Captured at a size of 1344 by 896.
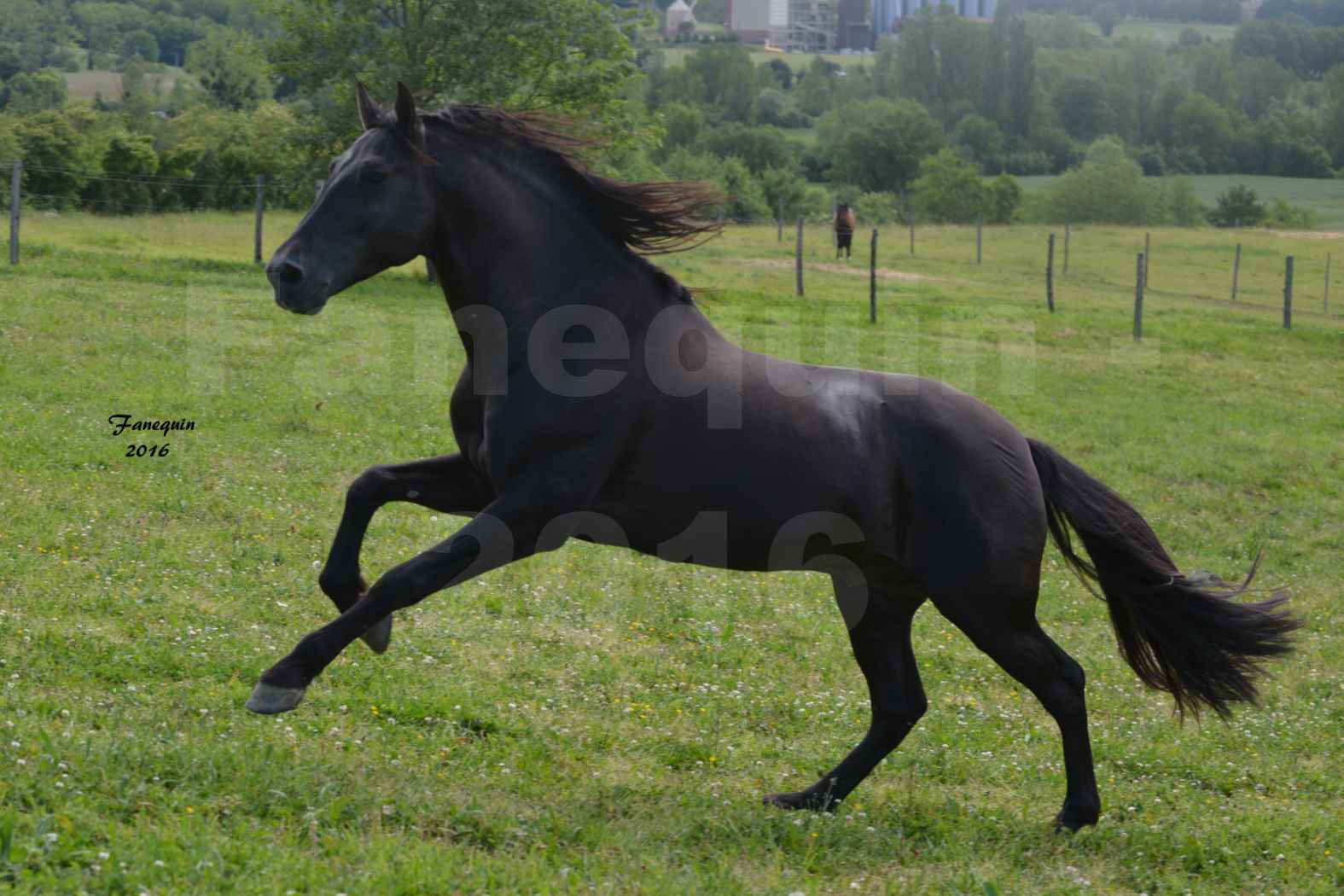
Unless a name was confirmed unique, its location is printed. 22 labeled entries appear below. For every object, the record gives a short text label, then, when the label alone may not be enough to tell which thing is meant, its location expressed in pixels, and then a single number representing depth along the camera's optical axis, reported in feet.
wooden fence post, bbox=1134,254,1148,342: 86.63
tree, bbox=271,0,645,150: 89.81
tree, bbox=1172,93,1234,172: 387.34
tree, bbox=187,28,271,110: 241.35
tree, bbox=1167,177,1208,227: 267.80
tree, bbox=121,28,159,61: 467.11
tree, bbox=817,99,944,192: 298.76
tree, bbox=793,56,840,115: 481.46
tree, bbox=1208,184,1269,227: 245.04
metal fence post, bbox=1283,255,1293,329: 93.25
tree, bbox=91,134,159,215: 110.01
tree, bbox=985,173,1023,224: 253.24
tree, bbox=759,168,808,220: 238.27
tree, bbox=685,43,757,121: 444.14
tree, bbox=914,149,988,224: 250.16
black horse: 17.40
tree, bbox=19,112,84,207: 108.37
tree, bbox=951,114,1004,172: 402.93
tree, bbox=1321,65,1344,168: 362.74
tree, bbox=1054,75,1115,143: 447.42
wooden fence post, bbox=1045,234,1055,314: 93.35
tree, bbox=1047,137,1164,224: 259.80
